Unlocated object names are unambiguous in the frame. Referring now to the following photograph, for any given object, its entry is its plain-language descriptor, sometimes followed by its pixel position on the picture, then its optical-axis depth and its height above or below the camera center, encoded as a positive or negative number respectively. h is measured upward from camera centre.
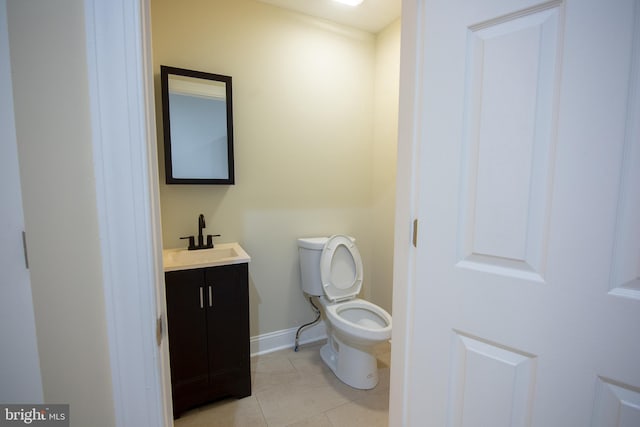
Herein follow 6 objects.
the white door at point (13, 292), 0.53 -0.21
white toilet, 1.76 -0.86
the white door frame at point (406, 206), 0.86 -0.06
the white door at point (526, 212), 0.58 -0.06
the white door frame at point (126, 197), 0.56 -0.02
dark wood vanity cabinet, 1.52 -0.85
